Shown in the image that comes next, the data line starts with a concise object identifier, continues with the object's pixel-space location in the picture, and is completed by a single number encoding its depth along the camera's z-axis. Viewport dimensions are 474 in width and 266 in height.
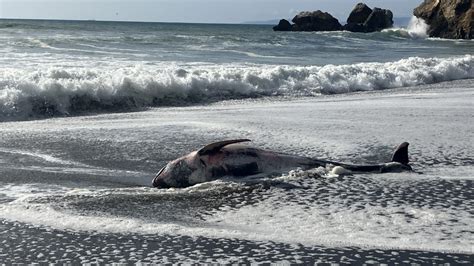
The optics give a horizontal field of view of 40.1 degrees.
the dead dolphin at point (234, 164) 6.45
